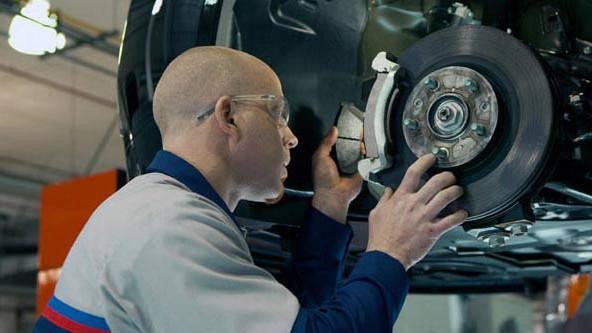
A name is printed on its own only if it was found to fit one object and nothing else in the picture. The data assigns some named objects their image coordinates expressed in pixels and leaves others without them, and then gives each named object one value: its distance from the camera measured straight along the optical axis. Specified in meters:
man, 1.16
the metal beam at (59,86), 7.88
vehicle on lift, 1.33
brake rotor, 1.30
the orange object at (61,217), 4.85
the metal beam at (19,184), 10.33
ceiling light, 5.46
